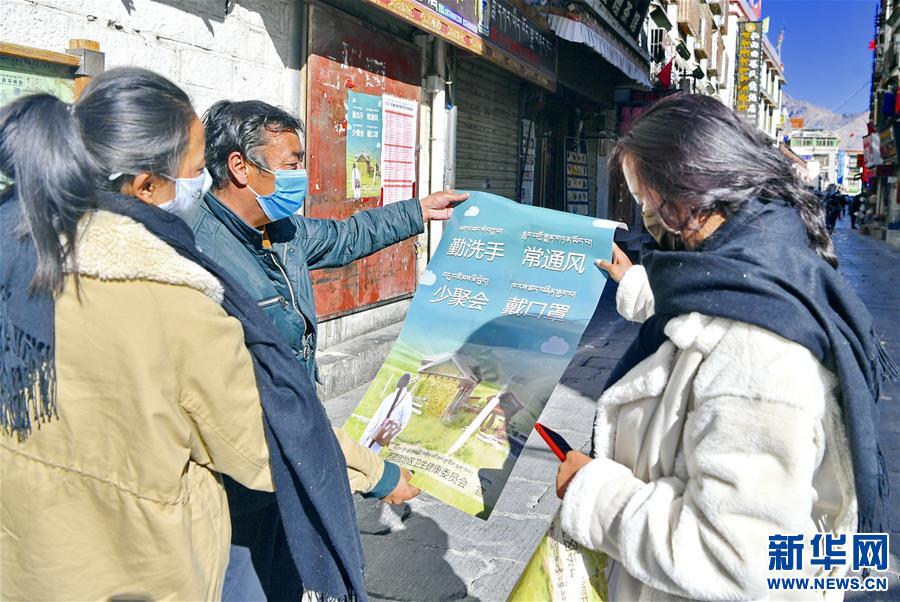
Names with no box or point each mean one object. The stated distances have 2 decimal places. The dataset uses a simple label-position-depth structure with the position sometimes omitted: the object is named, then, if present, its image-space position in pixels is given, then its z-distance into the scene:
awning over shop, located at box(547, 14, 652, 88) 10.25
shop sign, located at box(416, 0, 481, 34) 6.78
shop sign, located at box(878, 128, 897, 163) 28.80
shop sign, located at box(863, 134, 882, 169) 36.14
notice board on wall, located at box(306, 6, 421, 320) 5.85
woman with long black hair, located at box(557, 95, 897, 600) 1.30
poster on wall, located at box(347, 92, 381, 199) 6.28
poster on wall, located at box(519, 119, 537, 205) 11.35
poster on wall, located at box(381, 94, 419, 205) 6.91
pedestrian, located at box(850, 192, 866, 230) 45.99
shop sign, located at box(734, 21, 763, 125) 33.78
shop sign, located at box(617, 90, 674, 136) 15.98
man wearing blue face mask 2.05
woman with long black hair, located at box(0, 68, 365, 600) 1.35
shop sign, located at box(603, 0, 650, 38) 12.45
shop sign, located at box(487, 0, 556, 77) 8.37
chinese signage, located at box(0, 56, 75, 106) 3.21
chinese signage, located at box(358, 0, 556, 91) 6.40
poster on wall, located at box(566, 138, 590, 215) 14.12
